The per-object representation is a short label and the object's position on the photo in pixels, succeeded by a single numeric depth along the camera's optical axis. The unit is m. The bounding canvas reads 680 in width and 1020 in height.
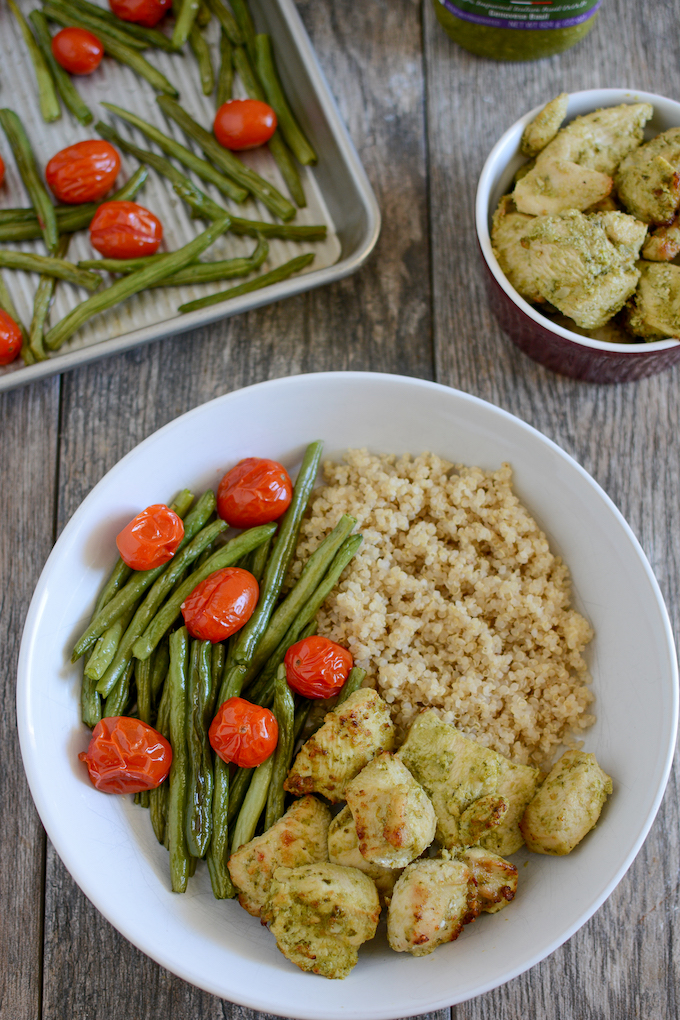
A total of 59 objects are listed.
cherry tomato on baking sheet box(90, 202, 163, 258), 0.72
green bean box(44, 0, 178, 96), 0.75
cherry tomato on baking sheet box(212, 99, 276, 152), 0.73
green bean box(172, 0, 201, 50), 0.75
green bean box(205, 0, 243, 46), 0.75
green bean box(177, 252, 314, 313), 0.72
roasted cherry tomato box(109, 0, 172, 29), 0.75
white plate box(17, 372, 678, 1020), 0.62
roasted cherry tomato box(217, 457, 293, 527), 0.67
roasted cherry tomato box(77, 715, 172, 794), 0.64
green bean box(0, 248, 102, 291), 0.72
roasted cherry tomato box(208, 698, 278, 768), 0.64
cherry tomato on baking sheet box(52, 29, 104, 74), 0.74
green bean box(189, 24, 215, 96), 0.75
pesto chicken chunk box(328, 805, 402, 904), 0.63
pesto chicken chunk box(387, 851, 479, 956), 0.61
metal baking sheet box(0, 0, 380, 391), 0.71
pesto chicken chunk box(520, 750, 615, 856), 0.63
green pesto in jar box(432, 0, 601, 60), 0.71
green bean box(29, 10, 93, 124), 0.75
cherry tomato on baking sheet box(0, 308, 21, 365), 0.70
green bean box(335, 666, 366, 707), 0.66
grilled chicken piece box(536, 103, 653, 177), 0.68
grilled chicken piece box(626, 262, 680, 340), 0.66
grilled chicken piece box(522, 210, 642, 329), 0.66
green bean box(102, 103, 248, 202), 0.74
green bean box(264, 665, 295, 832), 0.65
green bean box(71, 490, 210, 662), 0.66
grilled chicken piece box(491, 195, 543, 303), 0.68
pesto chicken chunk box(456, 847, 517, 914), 0.63
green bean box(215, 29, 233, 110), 0.75
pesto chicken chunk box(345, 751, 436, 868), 0.62
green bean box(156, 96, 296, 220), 0.74
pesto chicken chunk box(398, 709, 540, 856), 0.63
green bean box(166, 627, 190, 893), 0.65
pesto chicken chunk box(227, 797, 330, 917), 0.63
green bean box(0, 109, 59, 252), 0.73
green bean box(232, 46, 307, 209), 0.75
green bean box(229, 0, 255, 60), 0.75
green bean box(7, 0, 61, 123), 0.75
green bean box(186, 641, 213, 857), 0.65
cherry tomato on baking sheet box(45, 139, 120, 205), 0.73
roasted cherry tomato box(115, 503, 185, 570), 0.65
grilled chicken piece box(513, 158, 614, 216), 0.68
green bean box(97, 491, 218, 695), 0.66
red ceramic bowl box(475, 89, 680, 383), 0.68
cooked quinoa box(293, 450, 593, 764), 0.66
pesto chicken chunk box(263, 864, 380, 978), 0.62
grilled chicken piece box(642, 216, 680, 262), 0.67
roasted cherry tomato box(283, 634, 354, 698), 0.65
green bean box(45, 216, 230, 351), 0.72
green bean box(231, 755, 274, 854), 0.65
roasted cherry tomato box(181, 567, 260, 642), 0.65
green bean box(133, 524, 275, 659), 0.66
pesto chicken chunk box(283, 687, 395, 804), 0.64
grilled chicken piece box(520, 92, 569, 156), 0.68
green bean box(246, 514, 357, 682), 0.67
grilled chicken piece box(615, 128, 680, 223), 0.67
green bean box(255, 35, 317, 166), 0.75
